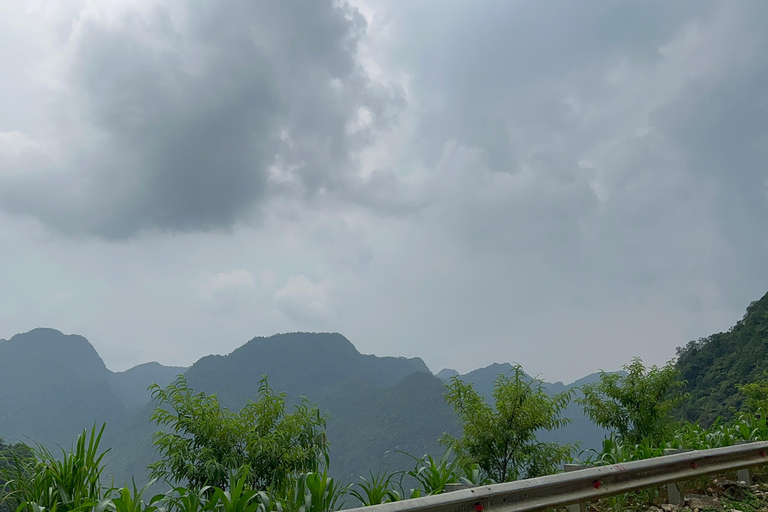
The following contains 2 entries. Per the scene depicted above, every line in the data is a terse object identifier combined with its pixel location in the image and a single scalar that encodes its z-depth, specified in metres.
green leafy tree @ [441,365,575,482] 10.91
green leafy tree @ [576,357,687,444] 14.48
